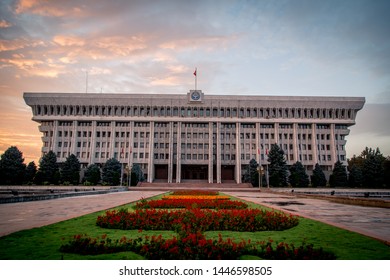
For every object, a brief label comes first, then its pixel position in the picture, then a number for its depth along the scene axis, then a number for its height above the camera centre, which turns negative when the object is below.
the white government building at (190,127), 63.16 +12.62
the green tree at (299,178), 52.53 -0.11
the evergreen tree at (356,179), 53.91 -0.22
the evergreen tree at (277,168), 49.78 +1.87
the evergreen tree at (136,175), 51.94 +0.25
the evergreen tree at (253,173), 53.69 +0.90
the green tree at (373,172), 51.34 +1.26
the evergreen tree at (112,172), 51.00 +0.78
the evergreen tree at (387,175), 50.68 +0.66
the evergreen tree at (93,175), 51.69 +0.15
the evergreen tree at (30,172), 51.80 +0.64
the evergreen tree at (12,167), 48.47 +1.51
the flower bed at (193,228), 4.23 -1.30
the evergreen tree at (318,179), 54.06 -0.27
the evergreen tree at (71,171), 52.44 +0.92
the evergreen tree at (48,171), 50.81 +0.77
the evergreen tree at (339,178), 53.38 -0.02
